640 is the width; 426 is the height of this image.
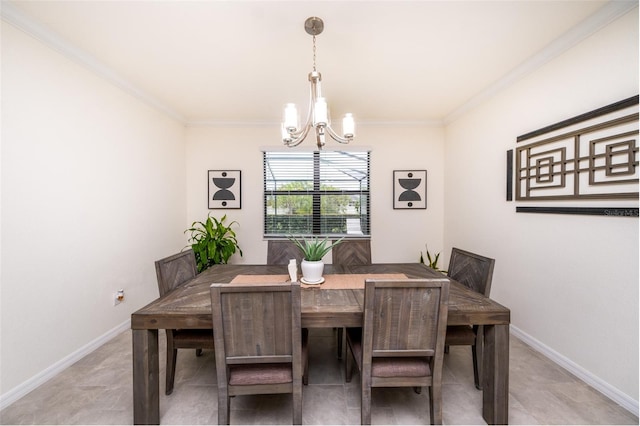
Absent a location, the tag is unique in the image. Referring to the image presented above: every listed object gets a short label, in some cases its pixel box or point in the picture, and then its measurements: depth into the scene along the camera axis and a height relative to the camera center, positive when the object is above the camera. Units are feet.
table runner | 5.69 -1.67
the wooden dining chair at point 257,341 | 3.85 -2.05
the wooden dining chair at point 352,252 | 8.21 -1.33
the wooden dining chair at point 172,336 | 5.33 -2.65
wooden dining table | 4.36 -1.98
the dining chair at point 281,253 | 8.14 -1.34
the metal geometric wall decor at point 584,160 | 5.01 +1.20
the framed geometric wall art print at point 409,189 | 11.74 +1.04
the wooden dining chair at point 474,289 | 5.44 -1.81
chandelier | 5.10 +1.98
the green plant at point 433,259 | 11.20 -2.22
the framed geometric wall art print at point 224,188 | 11.71 +1.10
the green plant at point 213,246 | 10.18 -1.42
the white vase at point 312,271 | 5.79 -1.37
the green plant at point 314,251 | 5.92 -0.94
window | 11.89 +0.88
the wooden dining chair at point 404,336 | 3.97 -2.04
